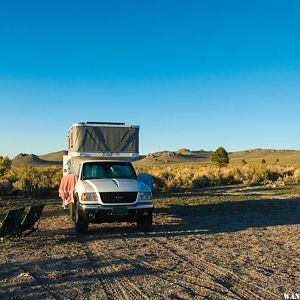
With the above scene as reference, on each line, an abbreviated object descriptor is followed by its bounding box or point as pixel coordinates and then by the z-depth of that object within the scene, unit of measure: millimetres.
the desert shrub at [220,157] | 67825
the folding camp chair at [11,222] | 10531
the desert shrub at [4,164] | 35188
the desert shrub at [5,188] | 26889
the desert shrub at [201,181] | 33978
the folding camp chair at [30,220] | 11391
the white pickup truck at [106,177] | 11930
